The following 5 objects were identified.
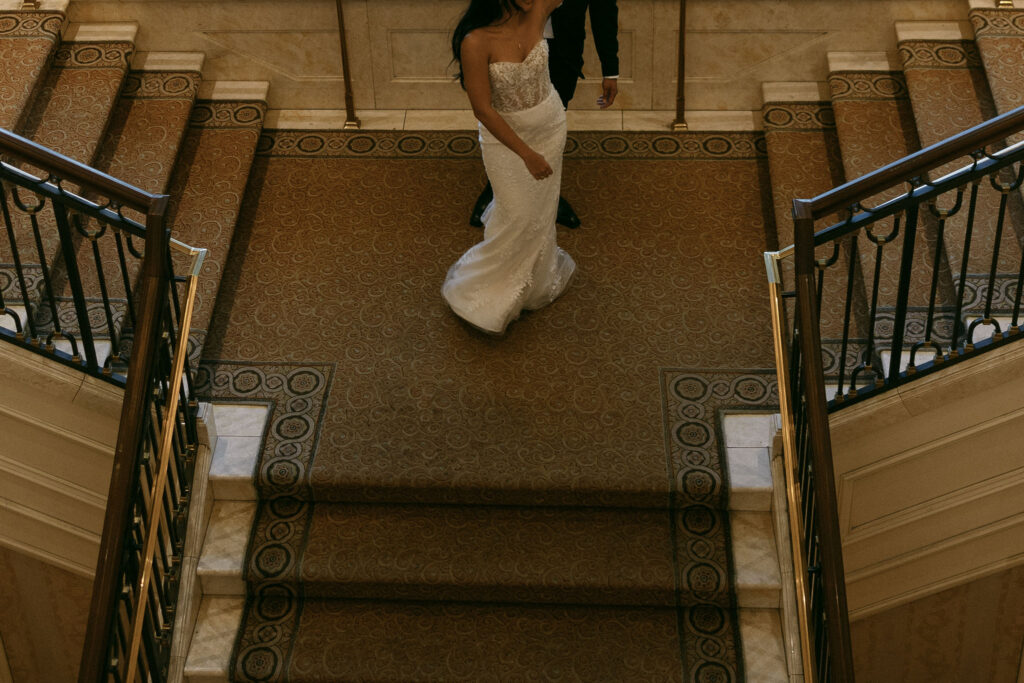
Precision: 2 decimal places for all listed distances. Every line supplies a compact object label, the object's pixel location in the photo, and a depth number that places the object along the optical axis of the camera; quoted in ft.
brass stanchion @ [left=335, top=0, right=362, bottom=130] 20.94
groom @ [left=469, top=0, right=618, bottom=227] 17.48
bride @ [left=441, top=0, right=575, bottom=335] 15.08
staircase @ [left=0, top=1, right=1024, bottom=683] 15.29
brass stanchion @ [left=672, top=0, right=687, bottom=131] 20.83
